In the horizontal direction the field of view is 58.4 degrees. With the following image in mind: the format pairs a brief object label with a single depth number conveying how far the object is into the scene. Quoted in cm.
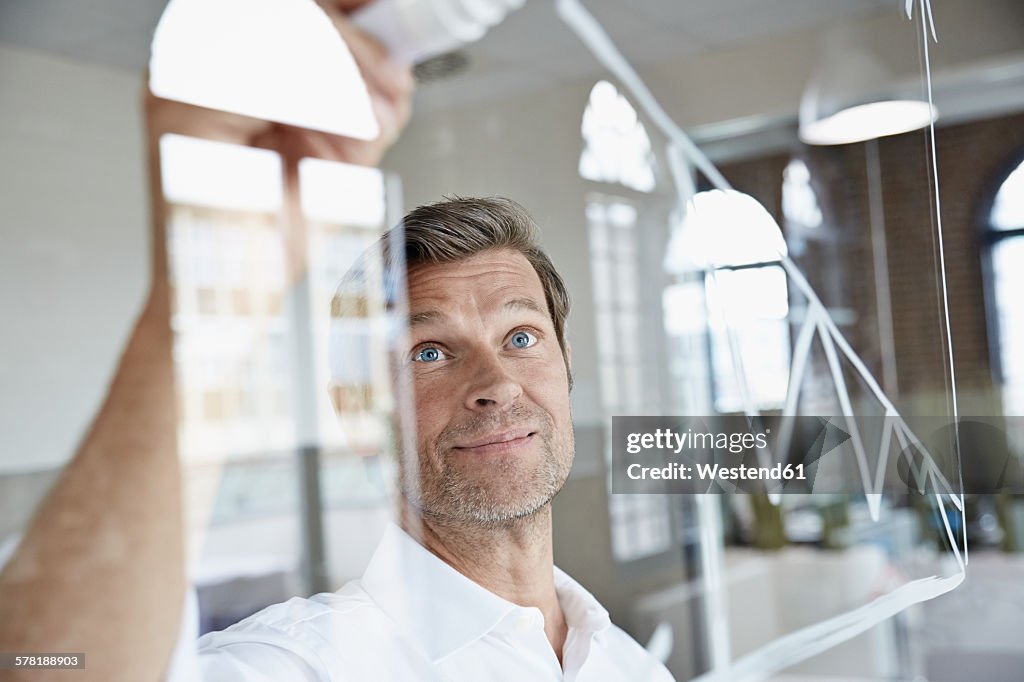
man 67
